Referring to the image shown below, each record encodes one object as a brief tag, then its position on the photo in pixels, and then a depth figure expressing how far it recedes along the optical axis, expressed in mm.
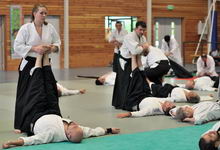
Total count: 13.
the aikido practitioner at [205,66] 12915
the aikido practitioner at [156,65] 10820
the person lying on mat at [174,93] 8711
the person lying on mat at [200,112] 6809
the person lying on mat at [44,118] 5336
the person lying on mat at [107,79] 12445
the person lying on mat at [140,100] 7344
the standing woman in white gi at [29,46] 6121
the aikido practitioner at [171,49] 14828
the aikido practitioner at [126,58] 8102
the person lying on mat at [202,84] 11083
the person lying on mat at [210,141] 4426
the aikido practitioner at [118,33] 13922
